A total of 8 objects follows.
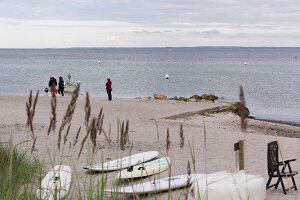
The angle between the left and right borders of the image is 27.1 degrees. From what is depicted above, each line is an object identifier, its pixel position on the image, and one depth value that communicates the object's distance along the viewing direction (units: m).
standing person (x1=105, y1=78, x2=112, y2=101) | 28.05
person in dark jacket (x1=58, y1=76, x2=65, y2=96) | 31.48
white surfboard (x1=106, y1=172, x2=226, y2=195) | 6.93
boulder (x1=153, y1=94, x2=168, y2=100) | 33.67
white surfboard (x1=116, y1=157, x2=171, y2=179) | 8.63
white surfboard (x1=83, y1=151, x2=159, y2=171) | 11.23
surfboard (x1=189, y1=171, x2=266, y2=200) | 7.53
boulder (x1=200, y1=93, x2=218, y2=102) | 37.24
